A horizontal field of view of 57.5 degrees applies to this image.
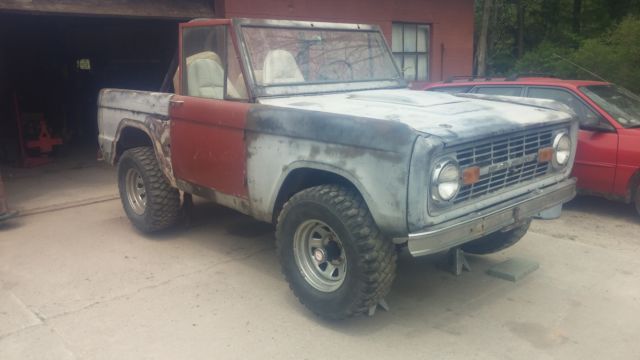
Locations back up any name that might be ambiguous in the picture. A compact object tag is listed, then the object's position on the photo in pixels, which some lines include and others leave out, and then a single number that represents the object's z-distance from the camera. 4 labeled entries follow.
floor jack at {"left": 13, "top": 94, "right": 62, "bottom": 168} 9.95
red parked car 6.23
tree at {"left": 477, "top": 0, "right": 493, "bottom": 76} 13.98
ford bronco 3.45
